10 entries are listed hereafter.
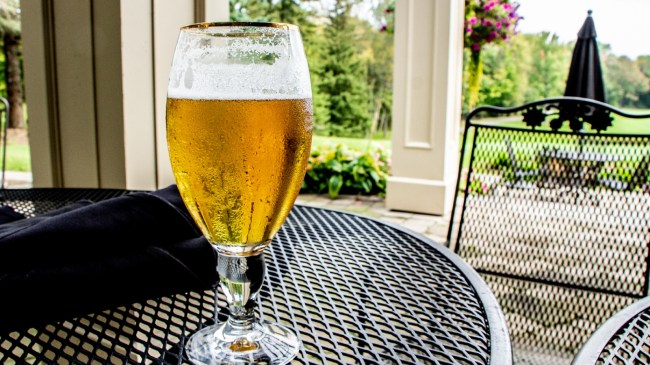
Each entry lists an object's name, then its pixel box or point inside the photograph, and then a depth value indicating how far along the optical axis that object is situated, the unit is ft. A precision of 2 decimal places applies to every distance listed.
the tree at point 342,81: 26.68
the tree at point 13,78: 27.31
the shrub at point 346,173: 18.06
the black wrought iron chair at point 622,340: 1.52
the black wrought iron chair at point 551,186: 4.65
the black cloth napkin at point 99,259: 1.69
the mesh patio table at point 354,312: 1.58
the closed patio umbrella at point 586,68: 17.13
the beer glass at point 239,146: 1.45
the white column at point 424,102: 14.61
